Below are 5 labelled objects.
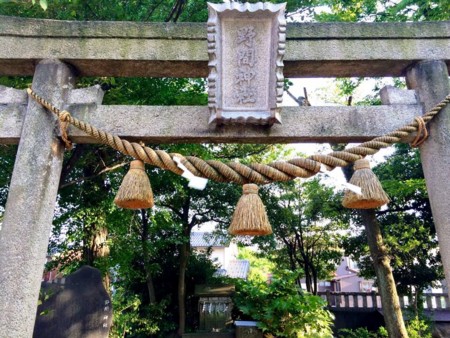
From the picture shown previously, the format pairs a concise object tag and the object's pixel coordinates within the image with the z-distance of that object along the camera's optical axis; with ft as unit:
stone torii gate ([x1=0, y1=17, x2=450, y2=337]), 9.21
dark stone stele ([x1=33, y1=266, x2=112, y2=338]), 12.43
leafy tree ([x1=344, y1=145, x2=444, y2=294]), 35.81
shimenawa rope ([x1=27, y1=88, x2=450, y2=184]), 8.04
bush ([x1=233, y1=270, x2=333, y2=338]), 20.40
